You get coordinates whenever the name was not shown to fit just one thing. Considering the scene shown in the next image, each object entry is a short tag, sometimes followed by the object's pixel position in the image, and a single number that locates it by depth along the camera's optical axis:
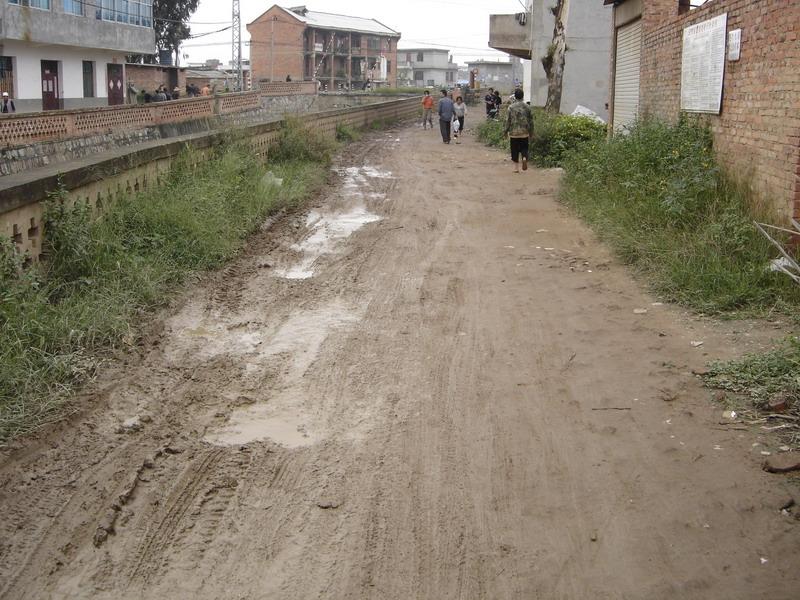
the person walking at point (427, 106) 34.56
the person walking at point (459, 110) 28.79
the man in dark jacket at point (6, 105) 28.45
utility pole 47.38
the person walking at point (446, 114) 27.11
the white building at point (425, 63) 106.38
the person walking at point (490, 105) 34.22
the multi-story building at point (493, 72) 100.69
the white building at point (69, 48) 31.89
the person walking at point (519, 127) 17.95
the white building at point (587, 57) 25.14
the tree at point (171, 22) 57.38
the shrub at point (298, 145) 17.75
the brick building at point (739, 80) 8.38
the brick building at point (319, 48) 74.31
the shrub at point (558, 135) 19.05
